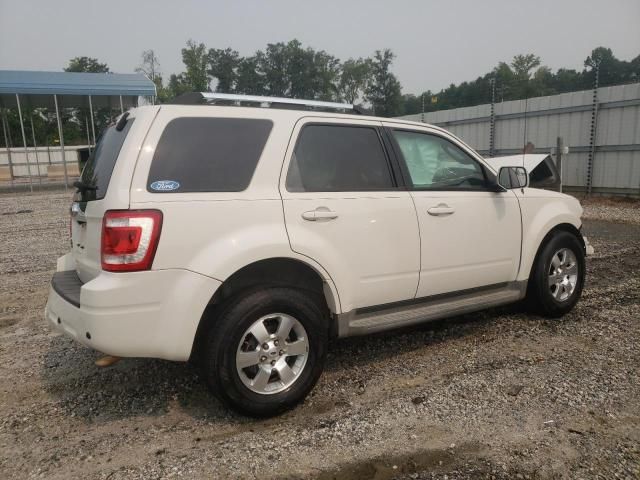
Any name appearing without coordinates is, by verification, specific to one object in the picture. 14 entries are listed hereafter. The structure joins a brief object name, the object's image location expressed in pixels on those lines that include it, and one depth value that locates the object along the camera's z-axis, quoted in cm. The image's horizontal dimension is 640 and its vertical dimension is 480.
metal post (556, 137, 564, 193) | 1311
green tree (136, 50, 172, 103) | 5319
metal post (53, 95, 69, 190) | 1929
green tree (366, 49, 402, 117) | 7562
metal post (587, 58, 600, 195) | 1350
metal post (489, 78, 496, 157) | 1667
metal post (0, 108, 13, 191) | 2254
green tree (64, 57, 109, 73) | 6750
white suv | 270
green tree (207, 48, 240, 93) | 6829
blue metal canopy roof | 1950
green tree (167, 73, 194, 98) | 4997
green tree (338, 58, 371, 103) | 8144
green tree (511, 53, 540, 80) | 6912
